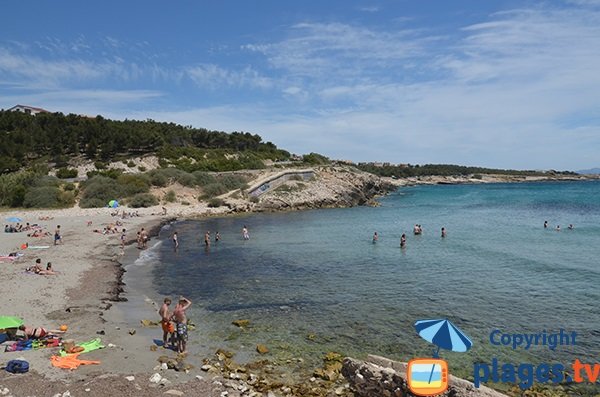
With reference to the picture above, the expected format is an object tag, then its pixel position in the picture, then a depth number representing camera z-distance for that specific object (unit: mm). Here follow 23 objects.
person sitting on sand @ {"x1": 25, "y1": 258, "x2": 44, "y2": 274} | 21128
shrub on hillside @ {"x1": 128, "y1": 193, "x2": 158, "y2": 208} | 54125
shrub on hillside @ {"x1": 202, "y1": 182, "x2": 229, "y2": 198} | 62153
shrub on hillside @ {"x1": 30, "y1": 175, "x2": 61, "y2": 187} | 52606
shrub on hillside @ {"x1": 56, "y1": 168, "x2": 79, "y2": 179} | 63219
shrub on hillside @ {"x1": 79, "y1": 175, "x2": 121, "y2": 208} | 52031
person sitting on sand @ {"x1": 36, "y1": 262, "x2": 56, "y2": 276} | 21094
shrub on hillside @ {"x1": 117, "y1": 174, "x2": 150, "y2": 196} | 56719
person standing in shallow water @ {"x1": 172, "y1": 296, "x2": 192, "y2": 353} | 13055
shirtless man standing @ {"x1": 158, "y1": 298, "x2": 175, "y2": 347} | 13555
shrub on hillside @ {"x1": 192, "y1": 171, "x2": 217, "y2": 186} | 65125
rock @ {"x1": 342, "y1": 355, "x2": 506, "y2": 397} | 8938
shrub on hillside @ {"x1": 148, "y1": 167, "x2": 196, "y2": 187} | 61344
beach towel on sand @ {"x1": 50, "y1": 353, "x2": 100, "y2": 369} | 11430
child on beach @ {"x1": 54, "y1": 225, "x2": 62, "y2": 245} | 29469
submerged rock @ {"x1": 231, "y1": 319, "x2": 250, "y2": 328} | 16038
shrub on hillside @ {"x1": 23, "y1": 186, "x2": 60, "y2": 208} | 49347
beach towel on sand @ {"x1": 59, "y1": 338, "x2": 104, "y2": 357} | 12695
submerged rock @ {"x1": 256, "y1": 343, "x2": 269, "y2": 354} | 13547
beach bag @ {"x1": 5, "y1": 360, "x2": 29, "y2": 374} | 10906
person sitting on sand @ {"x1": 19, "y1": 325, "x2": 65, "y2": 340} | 13109
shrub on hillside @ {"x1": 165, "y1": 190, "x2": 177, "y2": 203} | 58750
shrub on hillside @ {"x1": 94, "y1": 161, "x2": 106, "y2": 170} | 70875
